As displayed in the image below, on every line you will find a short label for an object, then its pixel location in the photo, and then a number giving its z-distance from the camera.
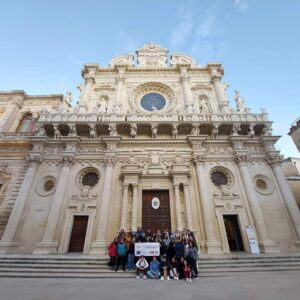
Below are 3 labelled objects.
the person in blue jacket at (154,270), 7.26
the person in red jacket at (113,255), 8.30
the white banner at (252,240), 10.58
